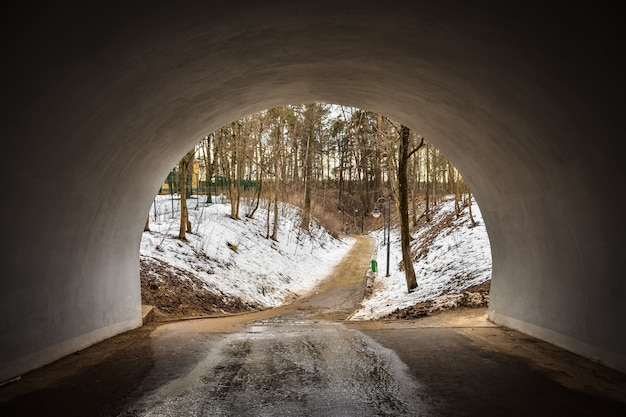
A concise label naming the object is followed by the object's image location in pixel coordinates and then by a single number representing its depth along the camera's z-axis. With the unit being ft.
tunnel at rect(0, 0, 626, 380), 13.50
